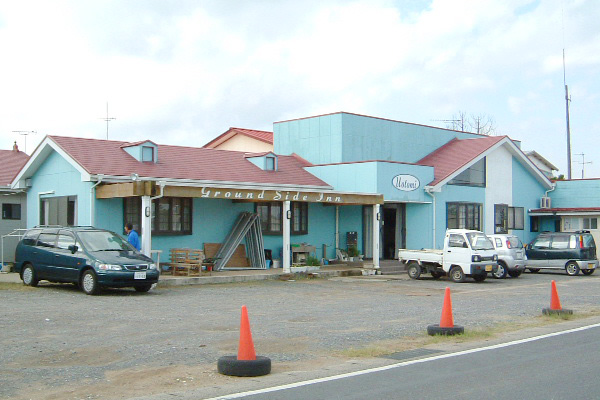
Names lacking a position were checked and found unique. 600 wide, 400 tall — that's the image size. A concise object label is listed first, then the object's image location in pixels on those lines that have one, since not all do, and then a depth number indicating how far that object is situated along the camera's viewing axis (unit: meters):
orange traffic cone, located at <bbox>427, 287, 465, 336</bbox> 12.06
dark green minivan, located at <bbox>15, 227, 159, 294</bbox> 17.38
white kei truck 23.27
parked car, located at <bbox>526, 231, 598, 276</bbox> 27.83
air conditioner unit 36.53
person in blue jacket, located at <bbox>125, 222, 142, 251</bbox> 20.14
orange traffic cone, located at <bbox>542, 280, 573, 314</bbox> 14.71
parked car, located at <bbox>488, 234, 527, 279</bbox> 25.83
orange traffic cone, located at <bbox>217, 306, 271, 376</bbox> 8.80
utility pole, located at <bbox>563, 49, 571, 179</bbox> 50.82
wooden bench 21.78
